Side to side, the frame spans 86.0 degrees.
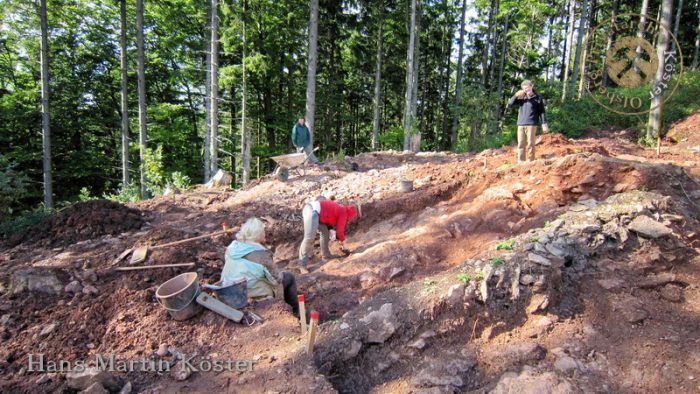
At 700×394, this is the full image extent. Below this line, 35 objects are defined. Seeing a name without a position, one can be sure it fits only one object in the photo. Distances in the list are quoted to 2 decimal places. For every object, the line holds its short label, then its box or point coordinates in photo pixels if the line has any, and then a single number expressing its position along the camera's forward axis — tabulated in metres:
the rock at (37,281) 4.31
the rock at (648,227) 4.28
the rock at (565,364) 3.12
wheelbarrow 9.16
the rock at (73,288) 4.42
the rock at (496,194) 6.42
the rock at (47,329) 3.73
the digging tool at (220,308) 3.95
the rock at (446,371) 3.21
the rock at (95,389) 3.04
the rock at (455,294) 3.78
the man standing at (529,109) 7.03
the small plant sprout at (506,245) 4.40
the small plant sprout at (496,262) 3.99
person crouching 5.79
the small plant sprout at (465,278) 3.92
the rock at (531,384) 2.92
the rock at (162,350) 3.61
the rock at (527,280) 3.85
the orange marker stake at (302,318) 3.67
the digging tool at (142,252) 5.02
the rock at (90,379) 3.18
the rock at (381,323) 3.64
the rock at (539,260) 3.97
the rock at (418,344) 3.56
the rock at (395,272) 5.15
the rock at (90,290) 4.40
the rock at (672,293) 3.78
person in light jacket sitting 4.18
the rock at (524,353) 3.29
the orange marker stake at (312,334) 3.25
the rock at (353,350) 3.56
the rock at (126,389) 3.21
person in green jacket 11.24
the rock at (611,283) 3.89
